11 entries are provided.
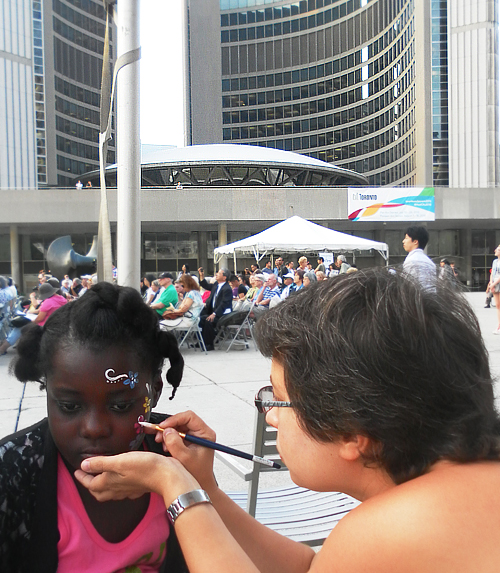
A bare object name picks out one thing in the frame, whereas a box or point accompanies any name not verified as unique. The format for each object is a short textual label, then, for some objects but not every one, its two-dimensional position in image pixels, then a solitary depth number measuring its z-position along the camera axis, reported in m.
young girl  1.24
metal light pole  3.34
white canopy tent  14.43
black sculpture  9.69
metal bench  1.96
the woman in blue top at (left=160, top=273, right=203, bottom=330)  8.59
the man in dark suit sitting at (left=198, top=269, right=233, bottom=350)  9.55
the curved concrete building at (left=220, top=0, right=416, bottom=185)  66.94
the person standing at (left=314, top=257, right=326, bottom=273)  14.96
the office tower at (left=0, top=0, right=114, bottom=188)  47.22
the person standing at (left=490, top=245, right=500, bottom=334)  10.20
